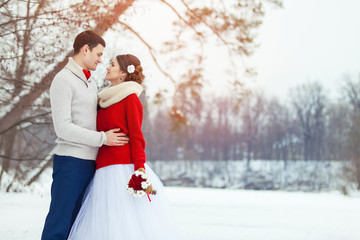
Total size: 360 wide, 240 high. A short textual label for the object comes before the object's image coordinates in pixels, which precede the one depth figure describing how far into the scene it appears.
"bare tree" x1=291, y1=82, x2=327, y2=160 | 32.88
